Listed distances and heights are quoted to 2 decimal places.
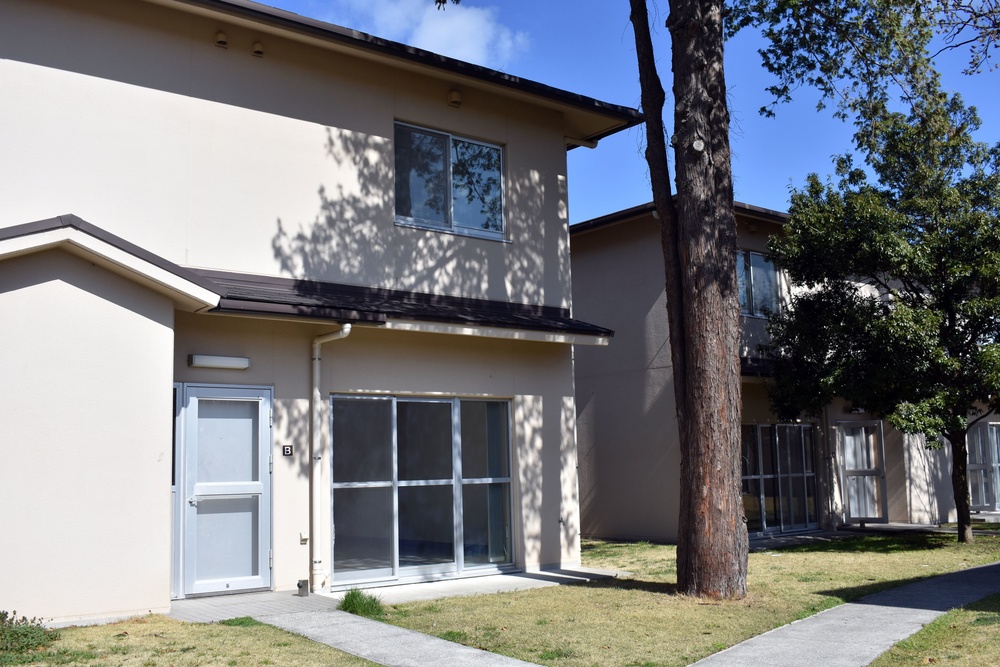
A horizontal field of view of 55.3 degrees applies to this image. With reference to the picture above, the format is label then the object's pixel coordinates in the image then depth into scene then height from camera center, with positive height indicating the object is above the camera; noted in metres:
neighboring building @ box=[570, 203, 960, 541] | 16.47 +0.49
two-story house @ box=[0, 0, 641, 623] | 8.38 +1.44
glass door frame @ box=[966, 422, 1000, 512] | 22.72 -0.70
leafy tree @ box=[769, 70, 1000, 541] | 13.60 +2.41
